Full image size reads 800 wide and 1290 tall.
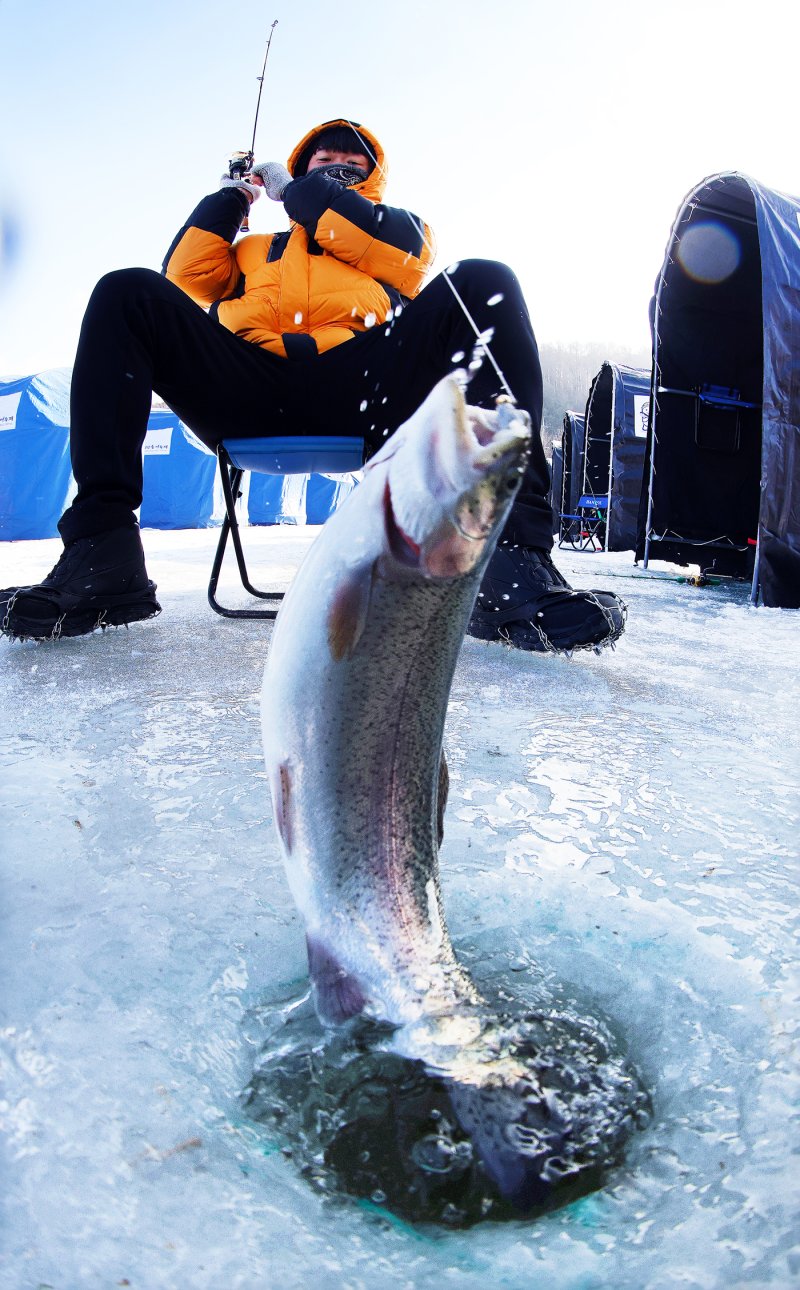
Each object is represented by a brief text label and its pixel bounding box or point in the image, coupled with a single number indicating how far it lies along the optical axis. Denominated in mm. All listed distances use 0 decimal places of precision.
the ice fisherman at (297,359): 2557
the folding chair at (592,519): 12227
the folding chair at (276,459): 2906
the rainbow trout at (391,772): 770
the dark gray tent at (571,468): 14078
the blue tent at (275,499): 15914
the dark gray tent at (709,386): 5969
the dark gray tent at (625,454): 10078
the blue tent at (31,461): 11617
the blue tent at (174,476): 14203
